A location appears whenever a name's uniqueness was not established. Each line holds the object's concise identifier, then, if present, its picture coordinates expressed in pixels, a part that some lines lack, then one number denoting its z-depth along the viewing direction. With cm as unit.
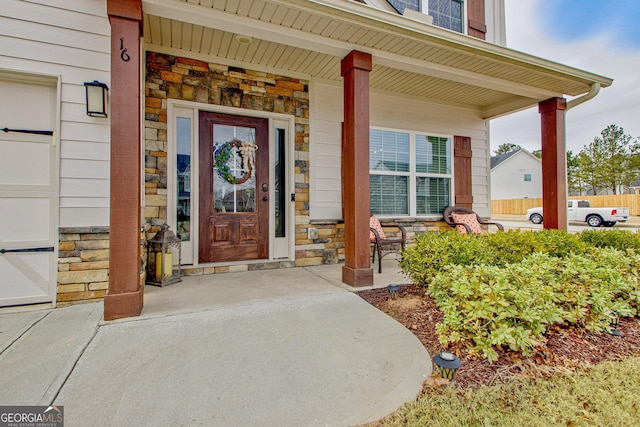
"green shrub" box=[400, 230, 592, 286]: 265
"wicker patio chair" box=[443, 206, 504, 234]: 508
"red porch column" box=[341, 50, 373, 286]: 306
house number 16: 225
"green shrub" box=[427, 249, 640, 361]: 179
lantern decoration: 318
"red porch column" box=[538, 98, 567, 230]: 434
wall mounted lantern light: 249
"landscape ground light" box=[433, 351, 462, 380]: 154
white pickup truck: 1272
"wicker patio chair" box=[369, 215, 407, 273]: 376
